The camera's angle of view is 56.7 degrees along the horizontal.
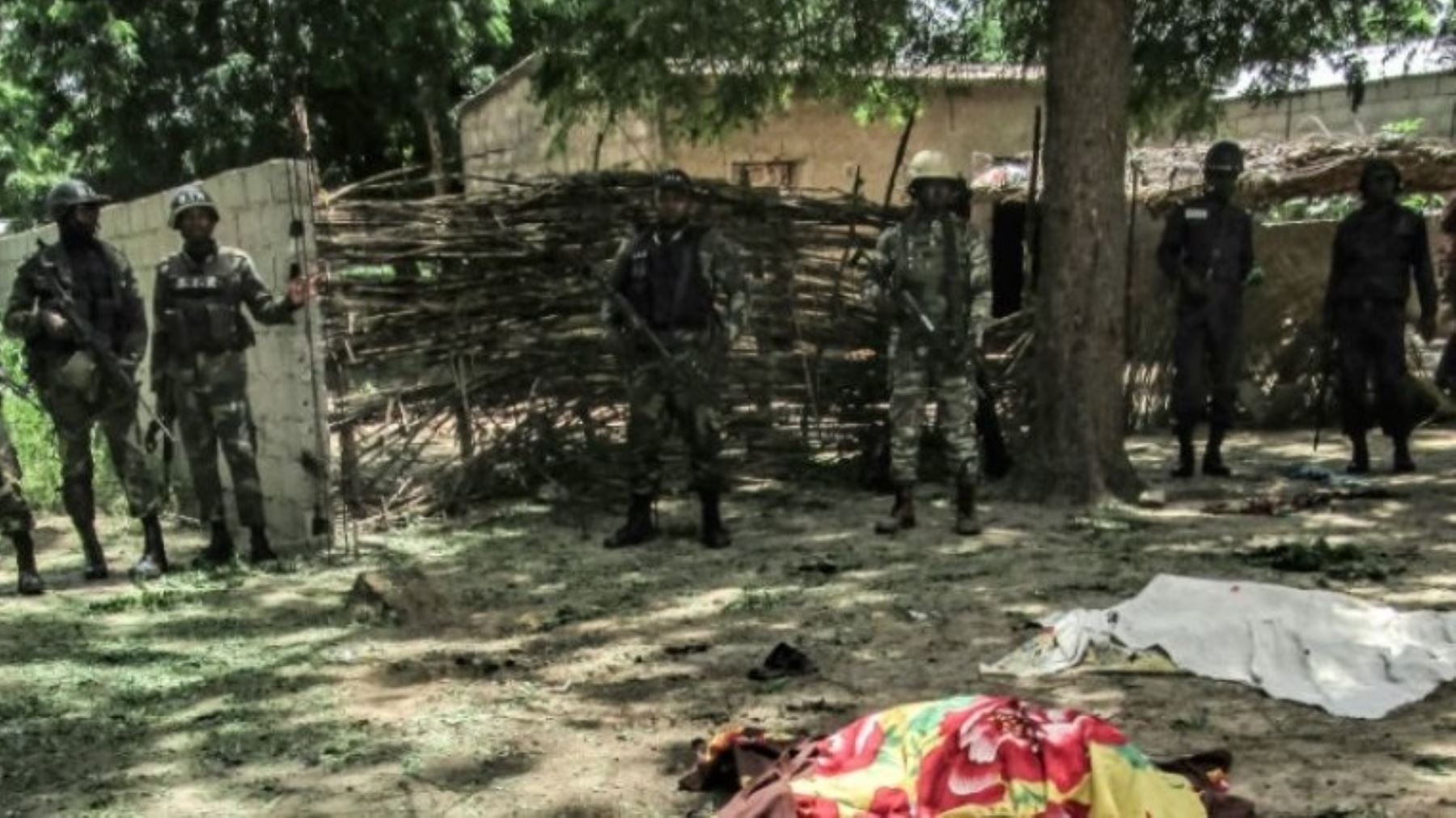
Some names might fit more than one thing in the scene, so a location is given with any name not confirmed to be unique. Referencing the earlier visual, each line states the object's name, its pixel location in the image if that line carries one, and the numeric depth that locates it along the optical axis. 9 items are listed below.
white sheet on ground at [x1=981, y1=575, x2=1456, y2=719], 4.21
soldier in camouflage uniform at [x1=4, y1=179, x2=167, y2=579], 6.59
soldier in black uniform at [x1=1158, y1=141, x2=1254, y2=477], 8.11
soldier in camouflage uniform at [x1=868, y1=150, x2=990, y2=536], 6.71
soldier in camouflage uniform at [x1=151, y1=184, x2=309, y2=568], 6.66
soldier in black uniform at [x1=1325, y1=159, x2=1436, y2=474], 7.93
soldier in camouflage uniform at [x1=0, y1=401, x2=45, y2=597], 6.36
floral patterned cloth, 2.91
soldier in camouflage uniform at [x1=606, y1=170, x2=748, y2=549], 6.83
